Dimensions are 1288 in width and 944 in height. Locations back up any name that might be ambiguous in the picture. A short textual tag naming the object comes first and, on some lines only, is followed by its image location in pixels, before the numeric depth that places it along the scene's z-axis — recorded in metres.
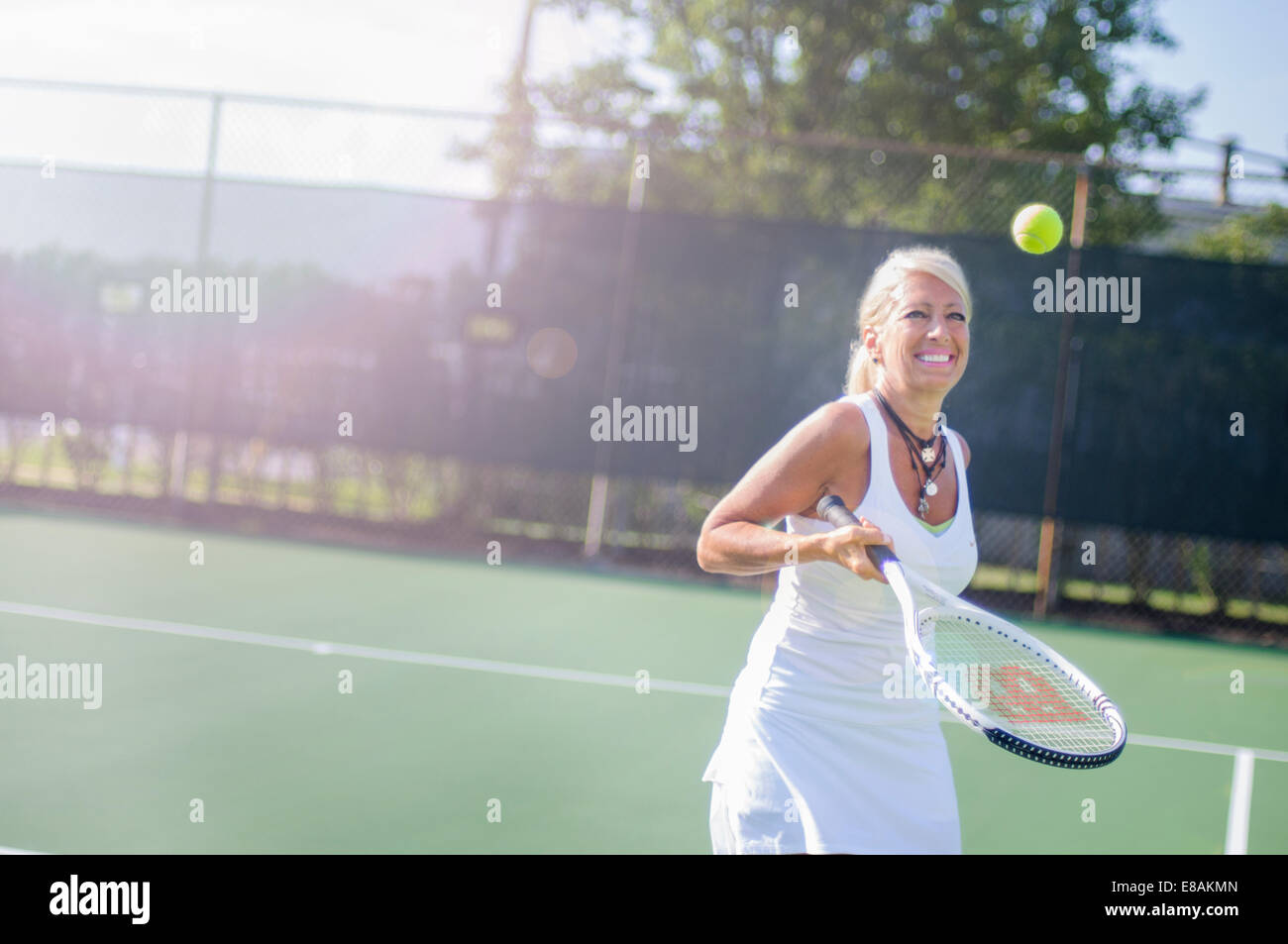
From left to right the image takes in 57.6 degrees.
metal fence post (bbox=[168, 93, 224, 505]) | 10.04
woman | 2.31
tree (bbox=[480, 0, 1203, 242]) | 11.45
